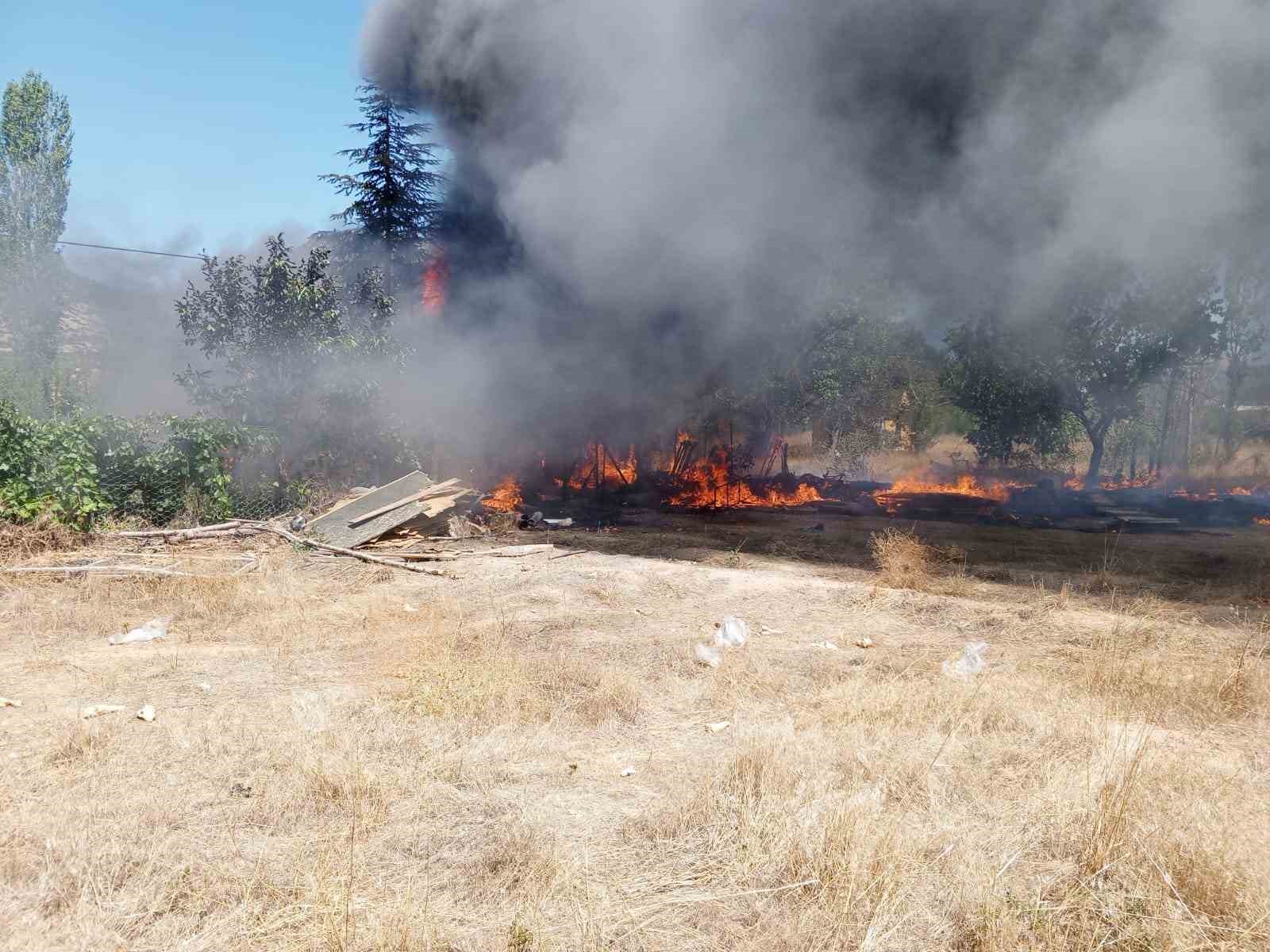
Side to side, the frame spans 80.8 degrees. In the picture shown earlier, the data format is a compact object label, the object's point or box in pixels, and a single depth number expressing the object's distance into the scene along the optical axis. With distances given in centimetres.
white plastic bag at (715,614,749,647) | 621
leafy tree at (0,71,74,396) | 2236
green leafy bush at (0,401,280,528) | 884
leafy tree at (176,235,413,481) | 1194
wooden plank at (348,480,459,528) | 1048
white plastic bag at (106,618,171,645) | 607
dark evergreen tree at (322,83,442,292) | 2156
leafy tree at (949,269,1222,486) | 1795
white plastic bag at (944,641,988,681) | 532
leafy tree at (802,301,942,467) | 1838
